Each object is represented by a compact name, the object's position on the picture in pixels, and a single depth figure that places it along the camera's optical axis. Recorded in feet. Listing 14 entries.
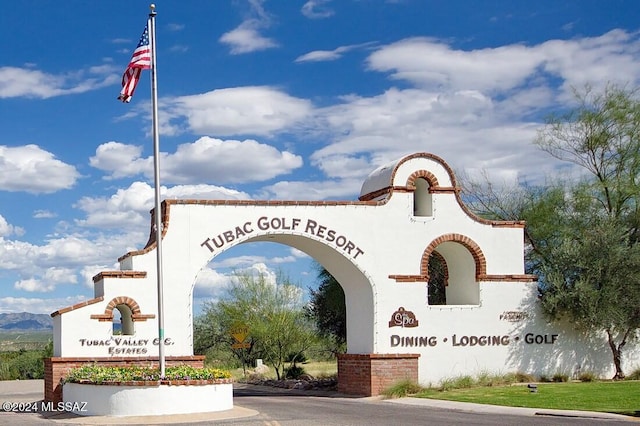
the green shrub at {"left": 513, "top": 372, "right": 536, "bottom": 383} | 100.58
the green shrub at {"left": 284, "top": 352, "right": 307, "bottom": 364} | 144.90
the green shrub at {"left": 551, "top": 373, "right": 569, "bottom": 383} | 101.86
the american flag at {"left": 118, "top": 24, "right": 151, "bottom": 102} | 76.07
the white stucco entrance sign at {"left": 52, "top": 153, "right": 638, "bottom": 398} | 90.99
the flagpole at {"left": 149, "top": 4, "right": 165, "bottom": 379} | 76.23
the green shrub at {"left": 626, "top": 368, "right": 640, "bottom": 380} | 103.19
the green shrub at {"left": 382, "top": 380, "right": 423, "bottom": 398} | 94.02
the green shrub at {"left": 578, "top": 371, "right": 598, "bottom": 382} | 102.01
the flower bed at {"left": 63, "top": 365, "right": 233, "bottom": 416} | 72.59
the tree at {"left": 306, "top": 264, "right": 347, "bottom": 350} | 131.75
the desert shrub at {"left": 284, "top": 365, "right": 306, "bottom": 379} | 137.23
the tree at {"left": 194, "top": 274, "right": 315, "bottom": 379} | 143.64
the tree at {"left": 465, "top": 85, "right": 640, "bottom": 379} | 99.45
